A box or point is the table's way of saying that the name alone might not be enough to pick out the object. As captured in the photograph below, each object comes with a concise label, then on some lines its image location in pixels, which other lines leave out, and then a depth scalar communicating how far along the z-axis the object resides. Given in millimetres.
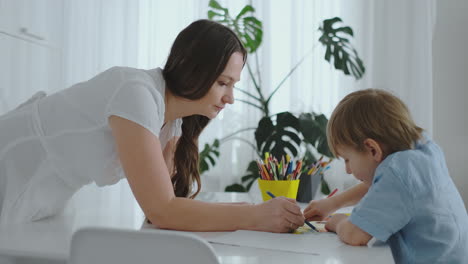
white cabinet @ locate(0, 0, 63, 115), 1821
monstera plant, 2154
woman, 825
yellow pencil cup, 1117
